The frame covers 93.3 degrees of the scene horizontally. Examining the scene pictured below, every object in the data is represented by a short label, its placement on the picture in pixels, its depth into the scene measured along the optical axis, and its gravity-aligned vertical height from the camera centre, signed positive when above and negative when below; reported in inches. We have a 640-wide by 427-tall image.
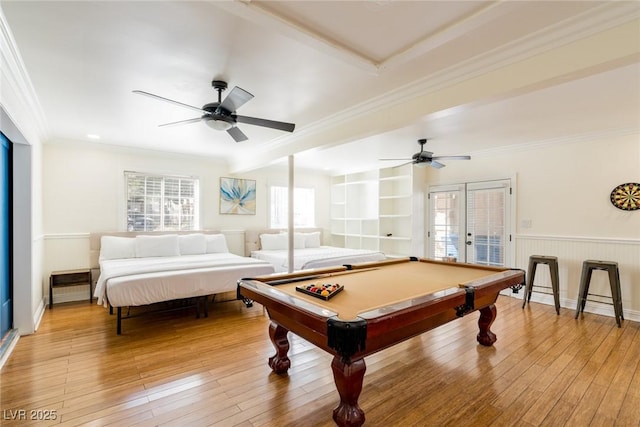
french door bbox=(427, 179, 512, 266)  201.0 -8.0
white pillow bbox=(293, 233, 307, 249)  257.9 -26.1
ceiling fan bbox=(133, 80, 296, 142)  98.9 +34.1
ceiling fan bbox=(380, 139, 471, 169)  173.0 +30.5
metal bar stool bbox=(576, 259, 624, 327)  144.5 -35.4
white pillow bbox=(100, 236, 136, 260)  183.9 -23.5
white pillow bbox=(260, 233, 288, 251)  247.6 -26.3
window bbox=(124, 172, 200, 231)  209.5 +5.3
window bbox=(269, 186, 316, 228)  273.0 +2.8
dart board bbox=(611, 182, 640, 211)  152.3 +7.9
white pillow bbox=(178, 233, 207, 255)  207.6 -23.8
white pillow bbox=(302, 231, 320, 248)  263.5 -26.3
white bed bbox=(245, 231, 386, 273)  195.2 -31.9
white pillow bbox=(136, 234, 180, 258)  191.5 -23.5
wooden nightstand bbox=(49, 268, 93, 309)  168.9 -40.9
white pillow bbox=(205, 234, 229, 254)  218.2 -24.7
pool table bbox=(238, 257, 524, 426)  64.6 -24.0
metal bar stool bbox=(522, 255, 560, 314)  163.5 -36.5
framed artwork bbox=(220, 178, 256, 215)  243.9 +11.3
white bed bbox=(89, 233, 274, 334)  131.6 -30.0
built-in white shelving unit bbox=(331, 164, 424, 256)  241.3 -1.1
